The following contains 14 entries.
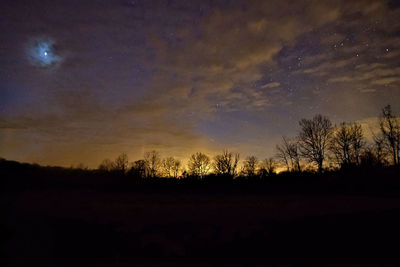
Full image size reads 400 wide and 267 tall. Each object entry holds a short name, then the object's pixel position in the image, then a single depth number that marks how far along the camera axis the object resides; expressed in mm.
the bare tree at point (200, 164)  70662
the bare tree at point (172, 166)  81875
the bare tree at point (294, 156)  48812
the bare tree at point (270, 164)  67812
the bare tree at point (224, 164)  63719
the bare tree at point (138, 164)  58241
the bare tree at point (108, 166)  86625
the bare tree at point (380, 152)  39469
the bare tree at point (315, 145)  42206
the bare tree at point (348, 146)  41875
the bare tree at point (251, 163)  69125
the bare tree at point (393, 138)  38906
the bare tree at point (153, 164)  74656
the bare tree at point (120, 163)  82688
